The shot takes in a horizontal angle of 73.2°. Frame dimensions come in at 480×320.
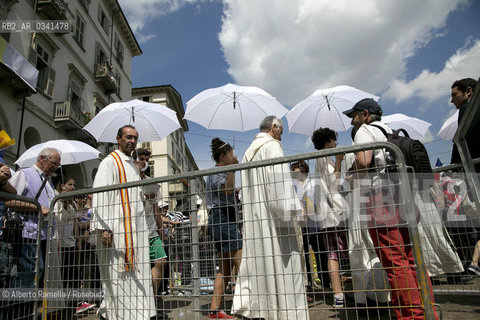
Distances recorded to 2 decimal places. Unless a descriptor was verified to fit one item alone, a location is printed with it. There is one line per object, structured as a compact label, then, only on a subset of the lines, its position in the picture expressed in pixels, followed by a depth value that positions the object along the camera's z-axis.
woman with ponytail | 3.09
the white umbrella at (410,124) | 7.87
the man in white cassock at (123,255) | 2.74
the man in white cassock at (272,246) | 2.51
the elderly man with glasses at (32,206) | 2.99
